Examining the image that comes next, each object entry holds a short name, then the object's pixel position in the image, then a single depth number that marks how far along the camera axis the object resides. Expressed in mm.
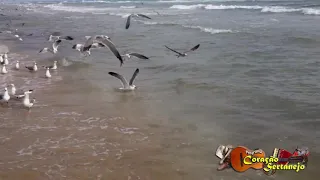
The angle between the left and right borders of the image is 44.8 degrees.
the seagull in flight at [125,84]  8712
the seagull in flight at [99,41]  8255
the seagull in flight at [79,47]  13116
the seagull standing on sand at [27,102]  7441
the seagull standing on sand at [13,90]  8321
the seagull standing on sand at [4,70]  10761
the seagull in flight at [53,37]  16228
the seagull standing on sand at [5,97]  7789
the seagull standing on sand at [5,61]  11727
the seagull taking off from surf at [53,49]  13445
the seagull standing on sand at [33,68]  11031
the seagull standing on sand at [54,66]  11211
